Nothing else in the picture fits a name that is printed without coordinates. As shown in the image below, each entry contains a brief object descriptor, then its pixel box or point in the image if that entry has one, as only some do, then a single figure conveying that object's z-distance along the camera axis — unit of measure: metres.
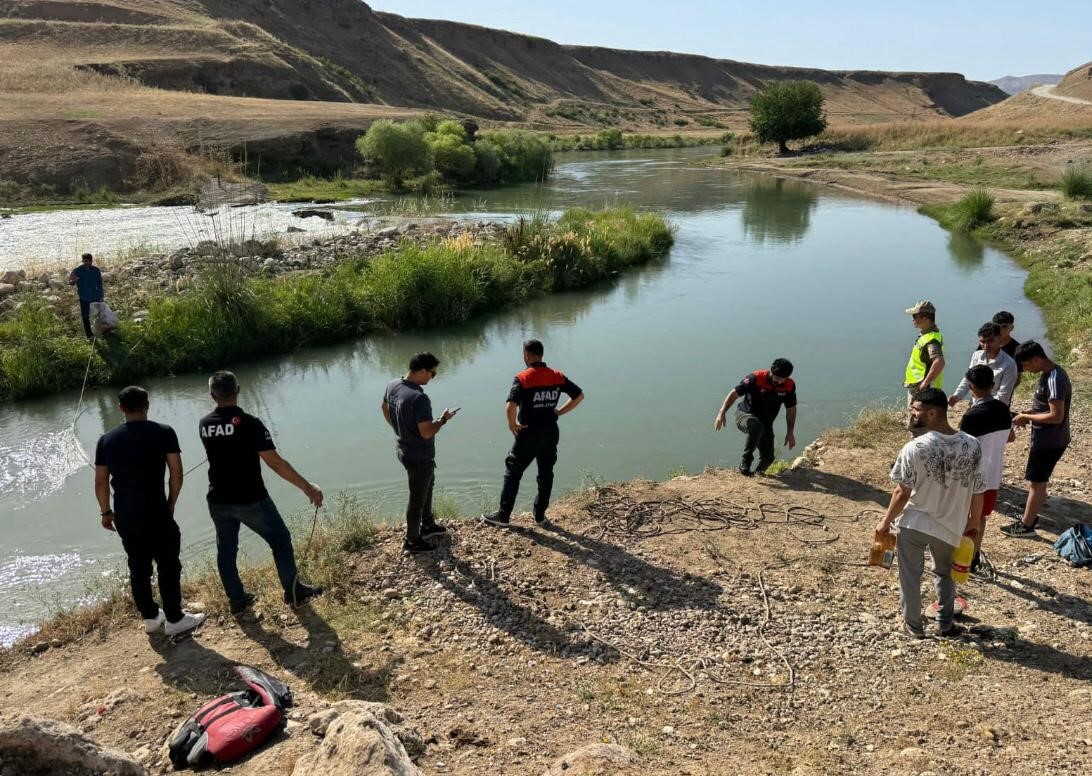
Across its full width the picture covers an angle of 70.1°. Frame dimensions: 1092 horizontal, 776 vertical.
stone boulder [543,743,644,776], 3.62
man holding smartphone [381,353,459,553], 6.25
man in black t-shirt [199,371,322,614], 5.40
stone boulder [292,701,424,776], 3.32
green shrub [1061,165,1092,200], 27.69
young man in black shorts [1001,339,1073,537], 6.13
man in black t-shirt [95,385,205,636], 5.24
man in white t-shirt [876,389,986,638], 4.71
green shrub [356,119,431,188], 39.62
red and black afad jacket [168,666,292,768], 3.93
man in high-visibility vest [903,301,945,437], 7.84
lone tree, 58.06
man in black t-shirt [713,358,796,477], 8.08
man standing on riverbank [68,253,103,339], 13.02
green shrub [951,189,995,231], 27.55
